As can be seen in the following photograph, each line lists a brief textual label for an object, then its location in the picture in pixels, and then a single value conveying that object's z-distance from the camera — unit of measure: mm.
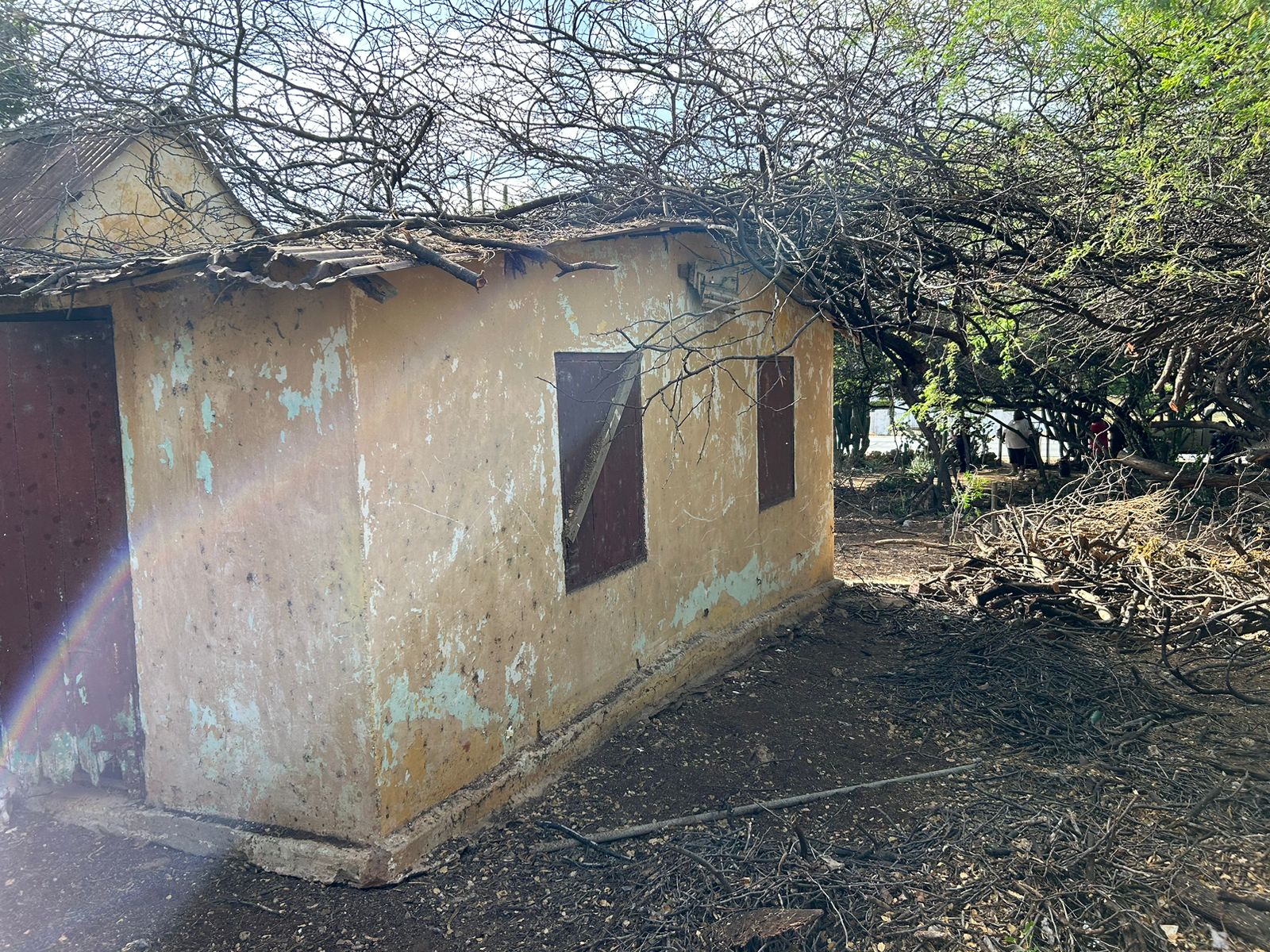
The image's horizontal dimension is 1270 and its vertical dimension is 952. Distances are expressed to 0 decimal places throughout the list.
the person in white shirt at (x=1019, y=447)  16406
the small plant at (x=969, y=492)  10880
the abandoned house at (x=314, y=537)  3652
